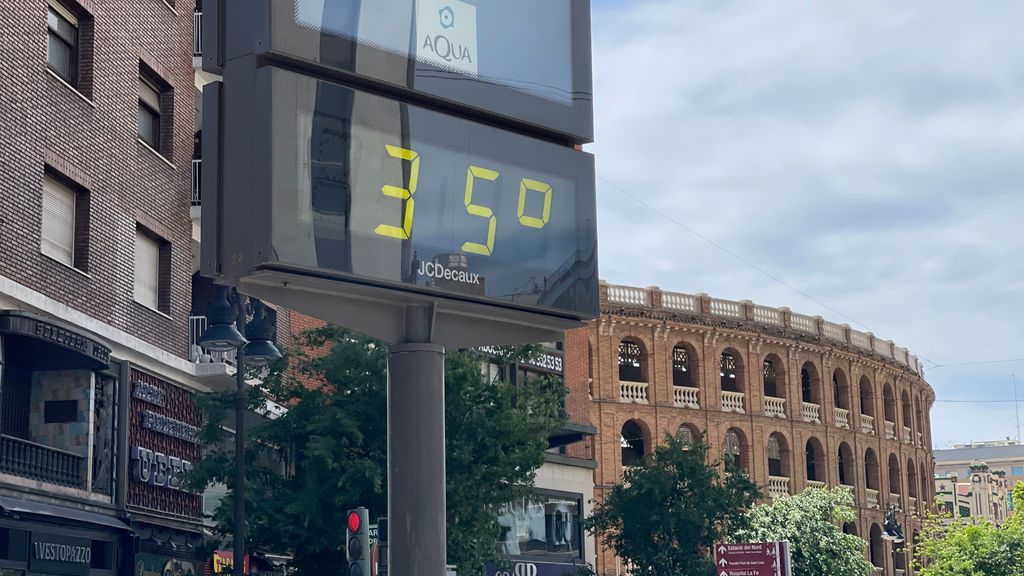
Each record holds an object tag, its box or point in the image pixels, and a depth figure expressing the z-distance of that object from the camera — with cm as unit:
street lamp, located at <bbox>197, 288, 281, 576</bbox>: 2000
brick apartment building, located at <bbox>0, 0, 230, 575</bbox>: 2197
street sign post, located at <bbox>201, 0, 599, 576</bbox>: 715
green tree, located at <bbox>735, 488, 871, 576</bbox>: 5100
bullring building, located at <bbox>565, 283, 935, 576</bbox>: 6219
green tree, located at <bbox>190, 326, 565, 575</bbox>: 2569
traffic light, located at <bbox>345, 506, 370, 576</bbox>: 1510
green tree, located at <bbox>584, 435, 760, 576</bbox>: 4012
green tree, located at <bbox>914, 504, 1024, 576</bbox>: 5747
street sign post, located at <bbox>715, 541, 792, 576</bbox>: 3650
